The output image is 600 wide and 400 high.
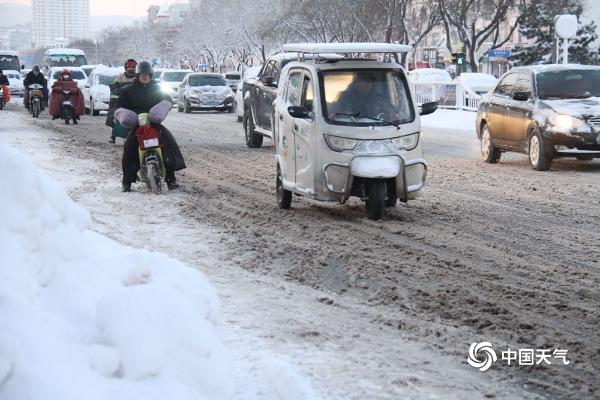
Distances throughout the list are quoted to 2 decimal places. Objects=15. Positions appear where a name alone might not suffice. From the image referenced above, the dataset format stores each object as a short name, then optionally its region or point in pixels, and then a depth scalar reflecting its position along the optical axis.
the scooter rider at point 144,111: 13.22
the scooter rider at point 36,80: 34.00
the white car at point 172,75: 46.39
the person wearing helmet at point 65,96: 29.42
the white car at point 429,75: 53.13
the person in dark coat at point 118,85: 17.48
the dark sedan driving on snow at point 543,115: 15.89
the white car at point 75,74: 43.12
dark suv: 20.19
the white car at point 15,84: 55.12
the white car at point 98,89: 34.19
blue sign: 74.11
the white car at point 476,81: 36.64
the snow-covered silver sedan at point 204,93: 37.66
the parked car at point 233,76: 59.63
